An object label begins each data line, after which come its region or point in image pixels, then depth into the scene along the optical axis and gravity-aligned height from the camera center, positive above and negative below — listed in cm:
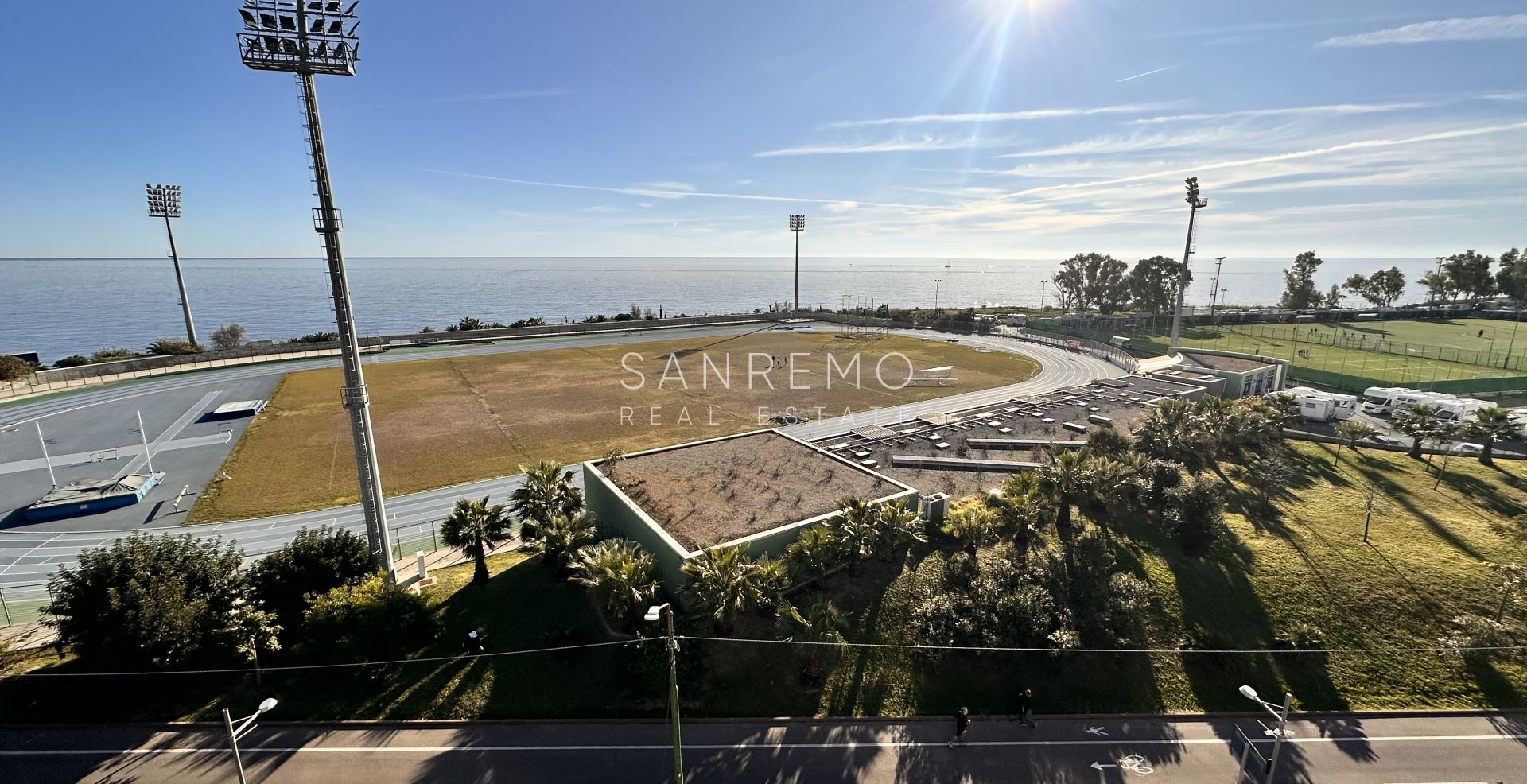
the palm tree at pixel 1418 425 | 3638 -901
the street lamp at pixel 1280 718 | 1310 -1013
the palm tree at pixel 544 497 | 2462 -878
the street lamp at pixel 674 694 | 1136 -853
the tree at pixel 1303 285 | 11981 -89
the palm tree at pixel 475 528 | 2325 -933
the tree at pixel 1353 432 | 3703 -947
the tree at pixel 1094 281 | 12056 +22
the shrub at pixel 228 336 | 7988 -585
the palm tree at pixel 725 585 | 1881 -959
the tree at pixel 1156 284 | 11050 -32
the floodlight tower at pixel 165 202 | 7550 +1157
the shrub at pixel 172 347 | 6919 -634
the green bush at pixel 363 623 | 1948 -1092
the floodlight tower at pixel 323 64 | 1898 +744
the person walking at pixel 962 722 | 1745 -1280
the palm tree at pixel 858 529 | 2255 -934
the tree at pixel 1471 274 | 11119 +79
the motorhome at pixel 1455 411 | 4238 -951
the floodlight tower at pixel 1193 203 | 6344 +837
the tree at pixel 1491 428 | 3553 -893
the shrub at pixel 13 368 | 5547 -687
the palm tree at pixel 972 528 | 2544 -1049
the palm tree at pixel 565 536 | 2300 -959
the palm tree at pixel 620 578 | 1970 -985
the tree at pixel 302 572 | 2122 -1011
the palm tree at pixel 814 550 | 2169 -965
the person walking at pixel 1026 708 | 1814 -1298
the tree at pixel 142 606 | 1758 -949
